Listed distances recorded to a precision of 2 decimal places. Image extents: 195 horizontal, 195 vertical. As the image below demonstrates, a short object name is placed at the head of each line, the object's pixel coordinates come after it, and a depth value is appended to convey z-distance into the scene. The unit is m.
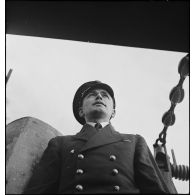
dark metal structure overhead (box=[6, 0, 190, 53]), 2.85
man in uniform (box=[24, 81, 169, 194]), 2.21
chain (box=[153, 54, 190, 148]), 2.83
